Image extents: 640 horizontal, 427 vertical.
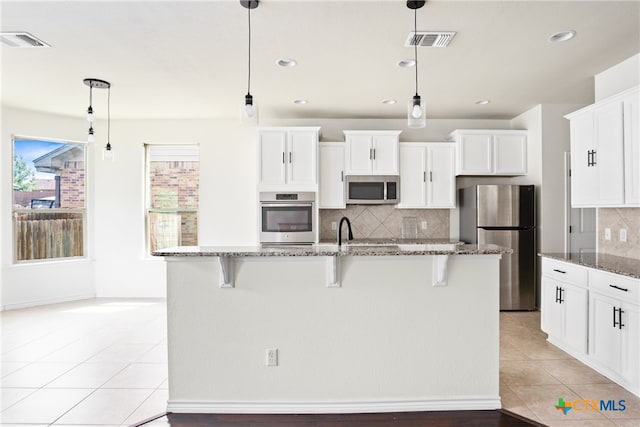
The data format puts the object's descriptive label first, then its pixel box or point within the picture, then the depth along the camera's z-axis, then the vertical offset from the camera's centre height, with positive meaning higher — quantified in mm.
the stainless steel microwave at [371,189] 4680 +372
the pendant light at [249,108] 2230 +697
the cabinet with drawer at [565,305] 2900 -780
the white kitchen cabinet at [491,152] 4691 +865
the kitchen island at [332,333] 2230 -737
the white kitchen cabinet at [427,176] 4746 +555
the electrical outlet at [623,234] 3129 -158
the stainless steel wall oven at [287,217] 4531 -4
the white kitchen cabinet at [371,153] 4637 +846
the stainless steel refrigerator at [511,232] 4465 -191
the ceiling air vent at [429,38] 2616 +1363
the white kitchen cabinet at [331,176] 4691 +547
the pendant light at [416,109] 2230 +688
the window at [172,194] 5305 +351
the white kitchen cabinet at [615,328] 2408 -808
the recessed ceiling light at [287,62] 3123 +1391
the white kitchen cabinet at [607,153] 2697 +534
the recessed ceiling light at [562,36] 2650 +1387
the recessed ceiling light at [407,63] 3123 +1389
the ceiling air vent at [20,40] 2661 +1385
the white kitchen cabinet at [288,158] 4539 +762
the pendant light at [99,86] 3512 +1390
